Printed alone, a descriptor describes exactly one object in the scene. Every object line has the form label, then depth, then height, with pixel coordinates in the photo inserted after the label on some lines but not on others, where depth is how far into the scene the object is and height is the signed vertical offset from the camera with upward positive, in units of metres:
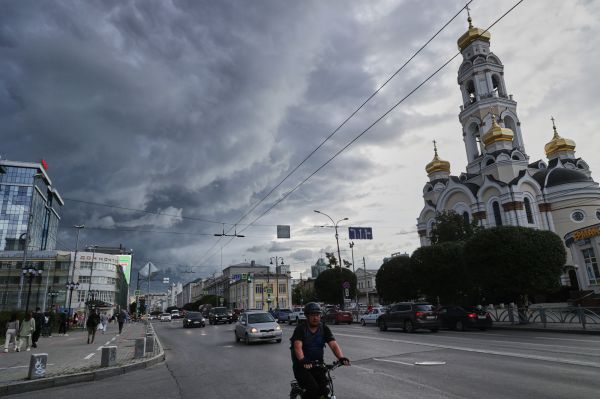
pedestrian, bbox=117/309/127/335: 30.59 -0.26
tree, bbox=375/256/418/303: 38.94 +1.97
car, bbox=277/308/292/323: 41.13 -0.83
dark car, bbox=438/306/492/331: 22.64 -1.12
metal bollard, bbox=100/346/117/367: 11.40 -1.16
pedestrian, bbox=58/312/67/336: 31.83 -0.58
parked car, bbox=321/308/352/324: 35.06 -1.10
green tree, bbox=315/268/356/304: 49.44 +2.50
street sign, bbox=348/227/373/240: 33.69 +5.81
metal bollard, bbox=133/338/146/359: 13.46 -1.12
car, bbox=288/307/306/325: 36.75 -0.90
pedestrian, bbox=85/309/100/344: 21.58 -0.36
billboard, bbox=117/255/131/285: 141.80 +17.23
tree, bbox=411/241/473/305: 32.22 +2.11
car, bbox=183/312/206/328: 36.44 -0.86
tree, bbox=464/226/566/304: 24.94 +2.17
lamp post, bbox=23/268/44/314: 30.06 +3.42
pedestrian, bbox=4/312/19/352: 18.69 -0.47
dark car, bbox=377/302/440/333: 21.33 -0.89
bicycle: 4.66 -0.92
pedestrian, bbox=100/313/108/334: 33.20 -0.53
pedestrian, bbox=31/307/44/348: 19.45 -0.60
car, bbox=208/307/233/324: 41.00 -0.62
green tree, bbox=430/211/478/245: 40.20 +6.77
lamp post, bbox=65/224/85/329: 47.38 +3.77
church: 46.59 +14.73
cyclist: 4.56 -0.53
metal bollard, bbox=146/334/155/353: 14.75 -1.14
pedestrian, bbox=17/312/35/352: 18.03 -0.47
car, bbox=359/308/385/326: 29.34 -1.05
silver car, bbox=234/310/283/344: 17.30 -0.86
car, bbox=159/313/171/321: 66.94 -0.89
